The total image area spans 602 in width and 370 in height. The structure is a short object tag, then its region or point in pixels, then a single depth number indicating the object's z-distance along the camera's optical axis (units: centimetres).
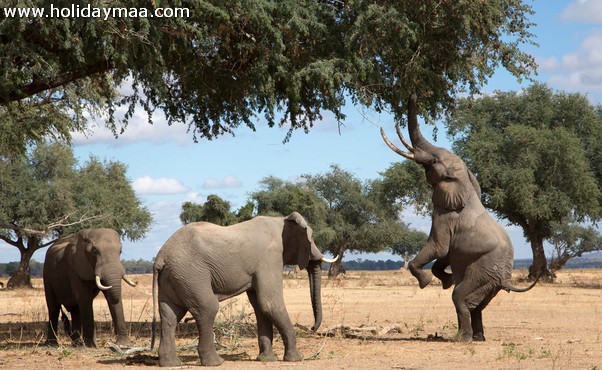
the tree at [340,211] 7231
